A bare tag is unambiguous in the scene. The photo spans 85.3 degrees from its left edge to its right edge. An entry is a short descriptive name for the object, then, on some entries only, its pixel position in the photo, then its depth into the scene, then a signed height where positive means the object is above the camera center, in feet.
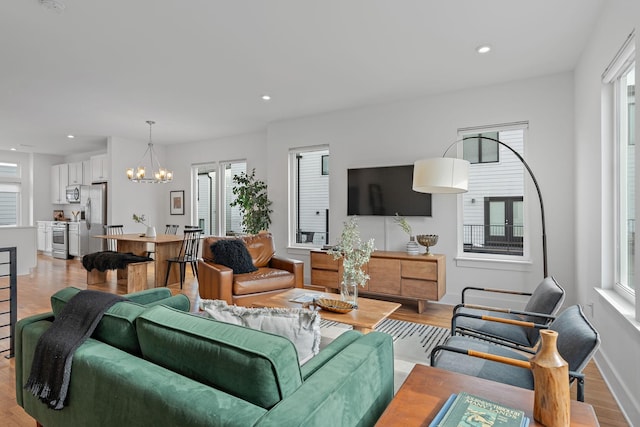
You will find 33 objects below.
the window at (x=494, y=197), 13.87 +0.66
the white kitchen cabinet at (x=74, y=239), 26.53 -1.99
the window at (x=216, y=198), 23.81 +1.09
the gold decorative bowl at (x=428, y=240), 14.23 -1.12
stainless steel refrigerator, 24.61 -0.09
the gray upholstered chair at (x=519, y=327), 7.13 -2.56
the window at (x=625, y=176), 8.22 +0.91
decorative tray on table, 8.79 -2.39
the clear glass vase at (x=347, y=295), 9.25 -2.31
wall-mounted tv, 15.34 +0.90
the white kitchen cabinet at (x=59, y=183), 29.14 +2.56
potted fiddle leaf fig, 20.01 +0.46
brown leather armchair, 12.89 -2.45
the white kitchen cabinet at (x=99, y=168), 25.06 +3.31
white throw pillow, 4.82 -1.54
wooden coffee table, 8.16 -2.54
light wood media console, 13.53 -2.56
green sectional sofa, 3.38 -1.83
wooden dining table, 17.85 -1.96
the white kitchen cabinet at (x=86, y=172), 26.96 +3.18
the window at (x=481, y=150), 14.30 +2.63
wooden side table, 3.50 -2.06
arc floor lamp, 8.58 +0.99
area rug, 8.91 -3.96
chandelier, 24.99 +3.67
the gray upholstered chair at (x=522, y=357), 4.75 -2.55
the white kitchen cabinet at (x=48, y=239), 28.91 -2.20
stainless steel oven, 27.42 -2.14
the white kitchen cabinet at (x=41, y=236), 29.66 -2.02
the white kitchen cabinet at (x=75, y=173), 27.66 +3.19
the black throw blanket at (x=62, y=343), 4.69 -1.84
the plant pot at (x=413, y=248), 14.77 -1.49
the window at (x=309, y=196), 18.83 +0.92
